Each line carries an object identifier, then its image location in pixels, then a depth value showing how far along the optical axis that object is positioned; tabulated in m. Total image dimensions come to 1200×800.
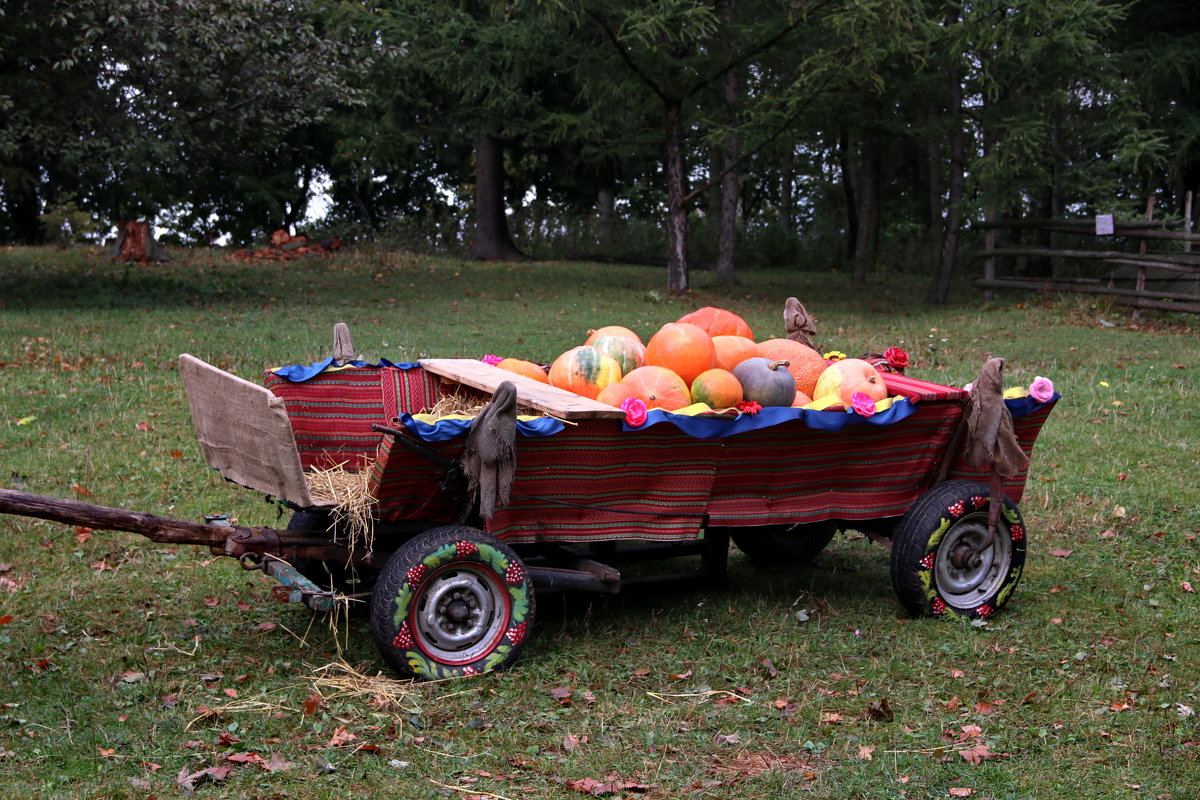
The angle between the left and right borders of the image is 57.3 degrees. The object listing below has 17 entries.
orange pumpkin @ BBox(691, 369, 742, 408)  5.43
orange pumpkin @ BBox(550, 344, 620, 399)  5.70
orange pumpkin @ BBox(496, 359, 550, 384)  6.03
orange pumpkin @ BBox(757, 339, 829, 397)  6.08
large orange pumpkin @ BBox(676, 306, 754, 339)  6.45
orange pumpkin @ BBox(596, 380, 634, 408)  5.39
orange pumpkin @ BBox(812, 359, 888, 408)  5.66
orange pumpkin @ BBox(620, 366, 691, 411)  5.38
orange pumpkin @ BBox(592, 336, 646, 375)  5.91
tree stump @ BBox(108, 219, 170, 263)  21.66
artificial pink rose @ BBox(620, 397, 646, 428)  4.91
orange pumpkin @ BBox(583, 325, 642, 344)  6.18
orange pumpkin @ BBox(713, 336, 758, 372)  5.95
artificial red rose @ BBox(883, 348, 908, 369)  6.67
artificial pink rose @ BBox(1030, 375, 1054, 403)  5.52
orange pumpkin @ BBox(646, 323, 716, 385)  5.71
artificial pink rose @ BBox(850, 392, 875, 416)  5.23
